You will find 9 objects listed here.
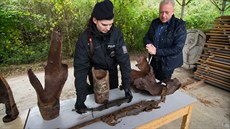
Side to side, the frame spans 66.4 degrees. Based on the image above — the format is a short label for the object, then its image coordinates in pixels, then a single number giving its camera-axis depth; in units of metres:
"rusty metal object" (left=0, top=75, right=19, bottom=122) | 1.55
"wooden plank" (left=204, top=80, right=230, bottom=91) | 3.66
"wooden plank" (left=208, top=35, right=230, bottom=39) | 3.64
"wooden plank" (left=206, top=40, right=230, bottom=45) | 3.64
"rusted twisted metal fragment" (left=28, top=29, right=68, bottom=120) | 1.28
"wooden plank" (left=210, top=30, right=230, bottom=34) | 3.65
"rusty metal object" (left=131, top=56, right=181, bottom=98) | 1.80
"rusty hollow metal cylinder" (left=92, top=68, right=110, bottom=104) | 1.53
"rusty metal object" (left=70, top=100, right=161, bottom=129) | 1.38
